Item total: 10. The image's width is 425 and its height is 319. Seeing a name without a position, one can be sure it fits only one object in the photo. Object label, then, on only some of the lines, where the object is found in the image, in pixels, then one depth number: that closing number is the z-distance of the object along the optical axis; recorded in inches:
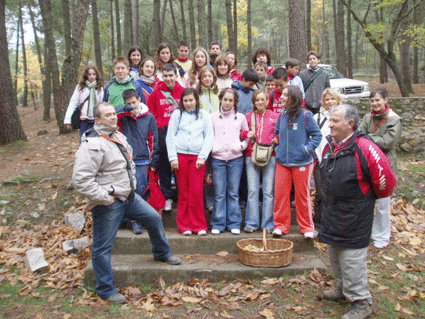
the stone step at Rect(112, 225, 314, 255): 196.1
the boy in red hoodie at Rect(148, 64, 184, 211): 219.1
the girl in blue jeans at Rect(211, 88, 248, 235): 204.2
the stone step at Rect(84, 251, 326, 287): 177.5
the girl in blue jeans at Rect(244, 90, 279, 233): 204.4
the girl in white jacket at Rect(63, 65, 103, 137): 240.8
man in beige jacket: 149.3
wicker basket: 174.9
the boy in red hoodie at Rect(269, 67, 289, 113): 217.0
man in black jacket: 138.2
